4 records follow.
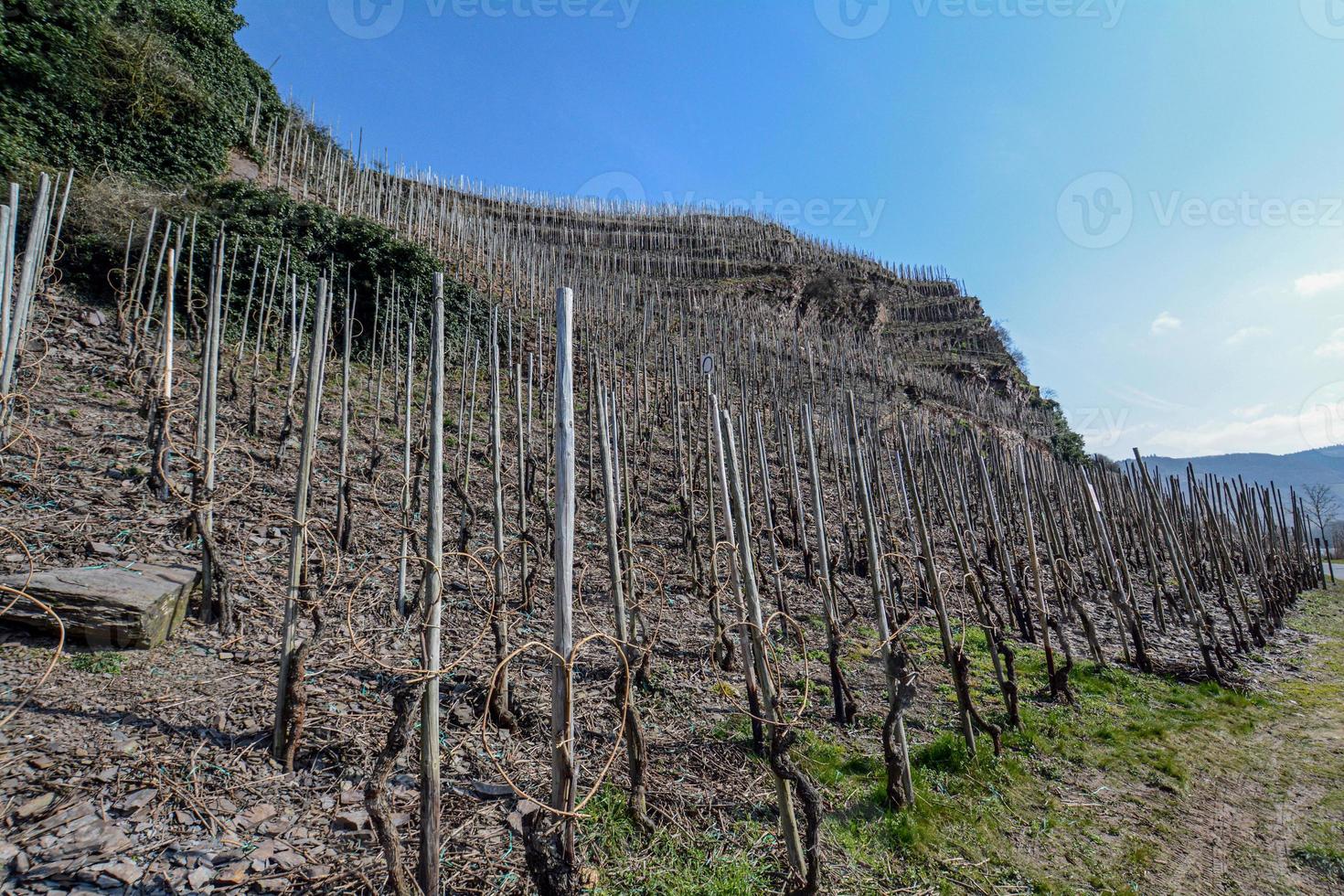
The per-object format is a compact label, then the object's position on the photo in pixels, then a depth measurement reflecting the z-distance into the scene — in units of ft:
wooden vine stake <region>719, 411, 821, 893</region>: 7.84
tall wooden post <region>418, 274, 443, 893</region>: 6.68
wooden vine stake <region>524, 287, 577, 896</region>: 6.36
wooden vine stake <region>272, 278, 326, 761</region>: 8.67
